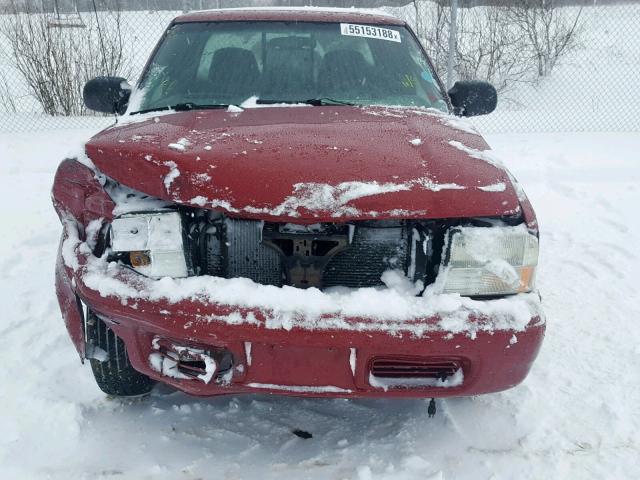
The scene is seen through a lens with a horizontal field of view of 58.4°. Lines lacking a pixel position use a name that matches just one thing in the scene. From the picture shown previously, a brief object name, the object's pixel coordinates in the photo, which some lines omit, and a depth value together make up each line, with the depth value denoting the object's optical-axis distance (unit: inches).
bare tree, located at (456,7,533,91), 394.3
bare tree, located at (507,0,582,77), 414.6
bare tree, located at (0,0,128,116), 315.6
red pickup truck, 67.2
